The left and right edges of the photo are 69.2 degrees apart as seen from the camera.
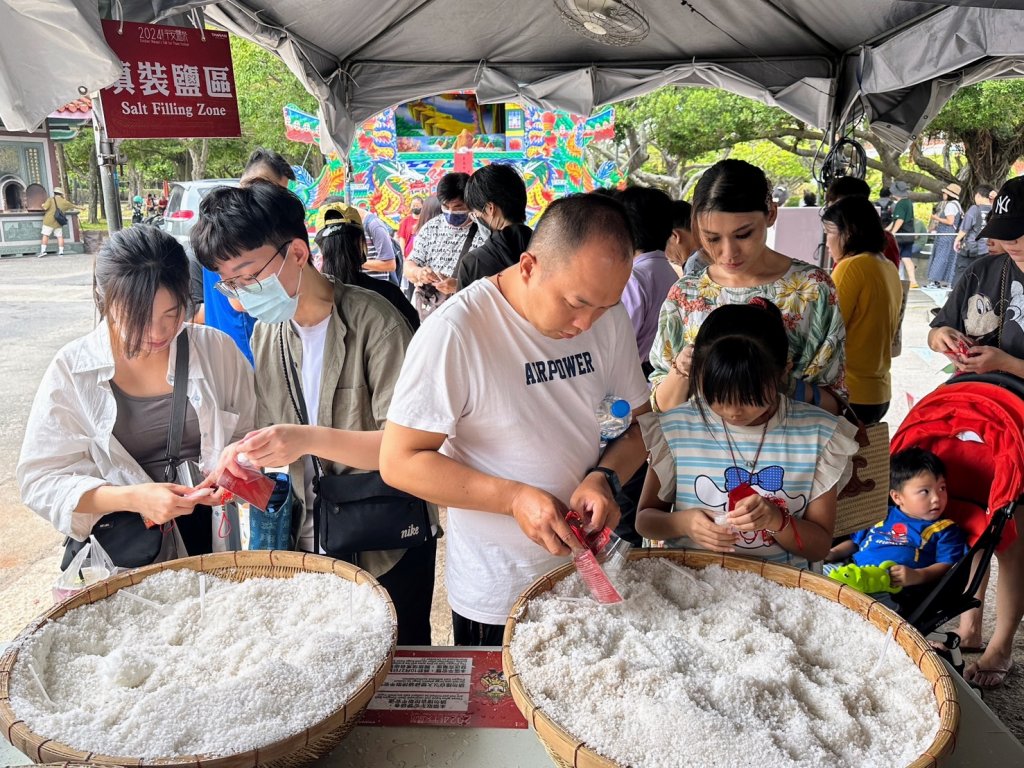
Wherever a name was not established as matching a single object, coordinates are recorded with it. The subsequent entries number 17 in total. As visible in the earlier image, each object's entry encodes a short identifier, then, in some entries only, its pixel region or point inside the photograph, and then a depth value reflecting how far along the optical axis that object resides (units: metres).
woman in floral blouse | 1.98
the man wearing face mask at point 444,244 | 4.02
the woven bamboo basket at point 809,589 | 0.94
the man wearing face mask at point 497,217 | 3.04
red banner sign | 2.42
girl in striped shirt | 1.56
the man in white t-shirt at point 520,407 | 1.28
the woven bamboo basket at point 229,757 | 0.92
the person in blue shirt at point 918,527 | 2.26
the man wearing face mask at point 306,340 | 1.58
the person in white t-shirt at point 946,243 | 10.59
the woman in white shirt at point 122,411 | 1.54
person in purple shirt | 2.95
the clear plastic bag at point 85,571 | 1.45
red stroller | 2.08
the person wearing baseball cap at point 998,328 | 2.21
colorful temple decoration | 8.95
